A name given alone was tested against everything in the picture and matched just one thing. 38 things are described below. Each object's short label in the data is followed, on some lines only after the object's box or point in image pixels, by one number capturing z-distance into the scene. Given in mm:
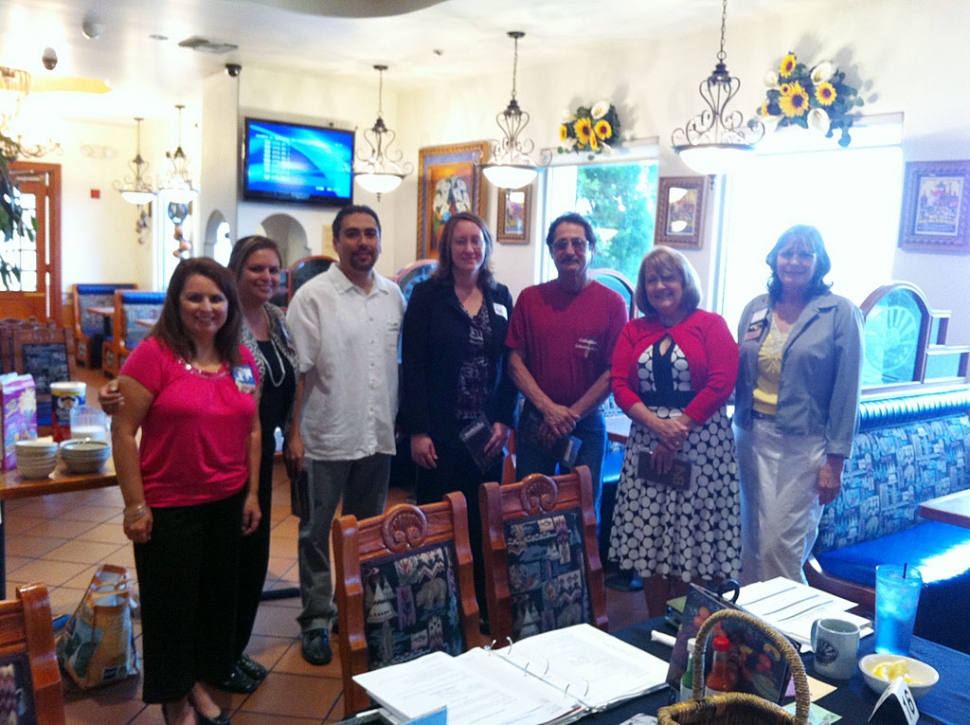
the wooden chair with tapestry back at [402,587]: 1639
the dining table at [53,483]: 2404
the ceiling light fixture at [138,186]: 9789
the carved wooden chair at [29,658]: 1308
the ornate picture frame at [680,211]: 5320
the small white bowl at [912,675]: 1460
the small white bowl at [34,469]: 2459
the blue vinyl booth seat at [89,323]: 9891
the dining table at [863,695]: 1405
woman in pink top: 2115
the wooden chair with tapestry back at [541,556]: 1915
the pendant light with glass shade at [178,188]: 8391
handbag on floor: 2686
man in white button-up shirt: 2734
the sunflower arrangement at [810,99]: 4379
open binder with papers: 1362
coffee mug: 1528
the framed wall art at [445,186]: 7121
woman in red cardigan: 2676
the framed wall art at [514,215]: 6750
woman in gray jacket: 2627
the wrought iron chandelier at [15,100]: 7098
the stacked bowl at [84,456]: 2549
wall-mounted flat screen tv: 7207
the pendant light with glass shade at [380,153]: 7156
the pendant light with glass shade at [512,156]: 5430
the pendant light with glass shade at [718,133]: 4078
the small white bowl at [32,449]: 2449
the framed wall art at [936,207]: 4020
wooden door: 10586
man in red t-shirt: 2857
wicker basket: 1138
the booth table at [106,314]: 9492
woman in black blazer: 2799
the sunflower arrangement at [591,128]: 5785
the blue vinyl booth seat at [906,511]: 2838
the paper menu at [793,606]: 1702
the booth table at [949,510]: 2434
